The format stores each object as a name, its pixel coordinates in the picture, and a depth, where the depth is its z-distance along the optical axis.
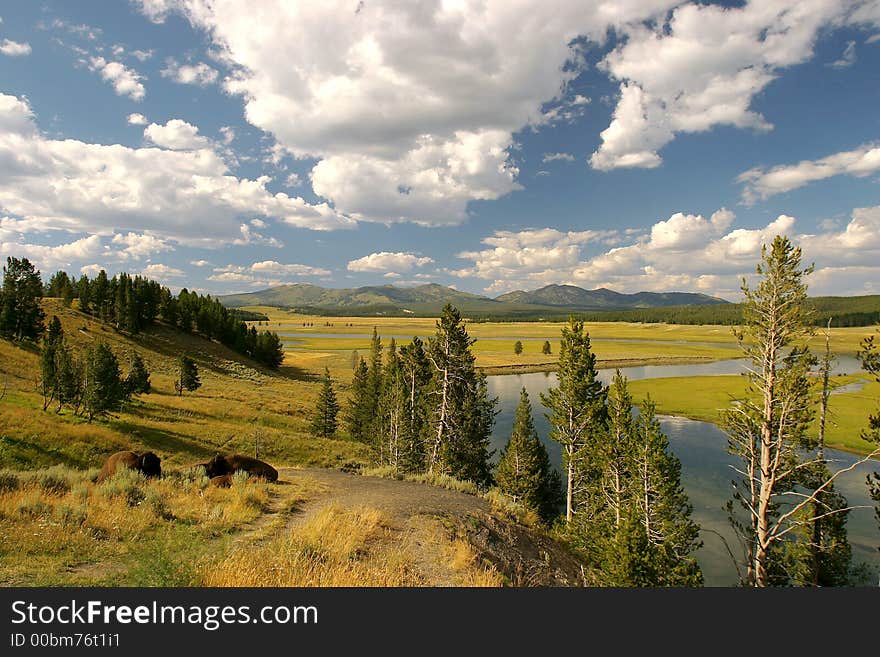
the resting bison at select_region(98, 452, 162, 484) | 16.06
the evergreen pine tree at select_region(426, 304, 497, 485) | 29.00
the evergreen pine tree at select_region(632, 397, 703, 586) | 20.41
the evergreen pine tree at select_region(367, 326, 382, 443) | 50.62
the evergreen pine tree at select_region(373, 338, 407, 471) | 35.67
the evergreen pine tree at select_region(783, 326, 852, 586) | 19.41
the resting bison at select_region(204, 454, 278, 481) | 18.44
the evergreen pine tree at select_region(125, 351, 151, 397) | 45.91
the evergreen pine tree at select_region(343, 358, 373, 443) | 51.66
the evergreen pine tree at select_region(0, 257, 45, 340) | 62.74
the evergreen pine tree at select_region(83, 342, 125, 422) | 35.59
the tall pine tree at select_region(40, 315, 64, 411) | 36.56
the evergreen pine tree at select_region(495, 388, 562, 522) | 29.03
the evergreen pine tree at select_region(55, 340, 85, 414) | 36.78
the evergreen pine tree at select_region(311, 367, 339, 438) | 47.78
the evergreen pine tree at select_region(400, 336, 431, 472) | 34.47
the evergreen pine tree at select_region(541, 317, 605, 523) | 27.05
